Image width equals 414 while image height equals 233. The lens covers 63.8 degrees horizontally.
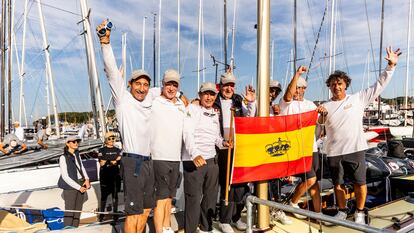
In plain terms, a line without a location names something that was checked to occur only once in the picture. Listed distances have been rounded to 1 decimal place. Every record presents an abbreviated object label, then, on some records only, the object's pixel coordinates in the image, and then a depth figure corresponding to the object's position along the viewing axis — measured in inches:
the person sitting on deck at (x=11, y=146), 349.7
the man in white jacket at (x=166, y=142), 139.0
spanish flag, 148.8
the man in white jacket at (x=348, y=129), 164.2
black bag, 333.7
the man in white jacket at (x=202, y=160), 145.2
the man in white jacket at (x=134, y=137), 126.1
